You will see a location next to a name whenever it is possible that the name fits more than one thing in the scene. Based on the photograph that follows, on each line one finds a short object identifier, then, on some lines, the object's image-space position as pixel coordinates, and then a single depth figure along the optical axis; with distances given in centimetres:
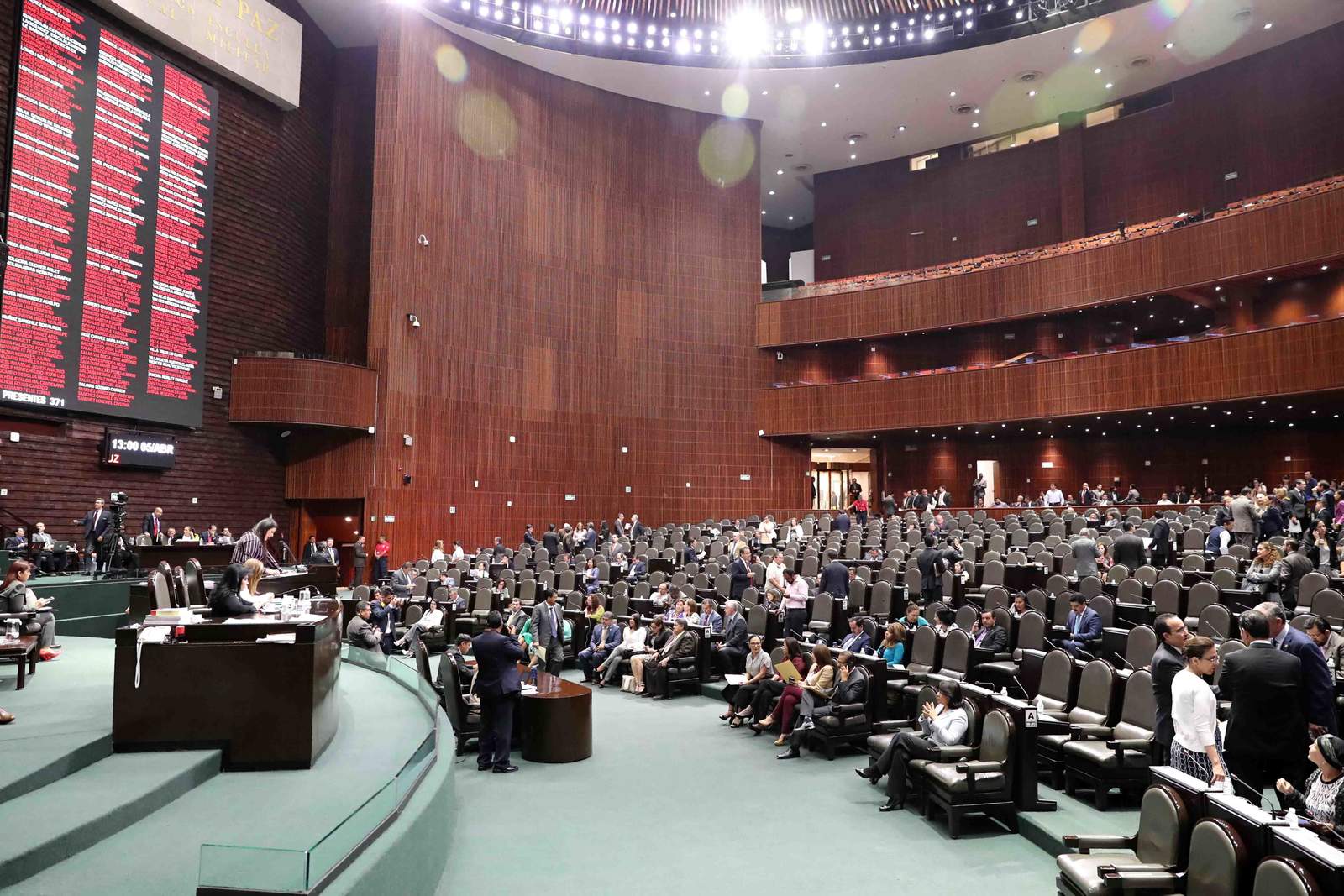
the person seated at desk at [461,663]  837
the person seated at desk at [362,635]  1041
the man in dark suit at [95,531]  1245
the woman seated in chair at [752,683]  899
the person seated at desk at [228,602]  604
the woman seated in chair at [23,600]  737
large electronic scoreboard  1266
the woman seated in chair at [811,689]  816
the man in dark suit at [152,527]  1404
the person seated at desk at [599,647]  1190
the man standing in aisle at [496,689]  761
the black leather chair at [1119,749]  576
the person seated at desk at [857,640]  882
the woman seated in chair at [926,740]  626
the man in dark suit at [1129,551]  1108
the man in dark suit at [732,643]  1066
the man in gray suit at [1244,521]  1211
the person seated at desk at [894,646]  855
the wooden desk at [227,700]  500
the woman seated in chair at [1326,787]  384
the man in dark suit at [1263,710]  445
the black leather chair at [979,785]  567
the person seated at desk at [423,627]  1226
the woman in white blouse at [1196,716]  441
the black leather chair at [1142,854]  372
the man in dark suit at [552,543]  1884
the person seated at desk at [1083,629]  833
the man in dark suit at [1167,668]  520
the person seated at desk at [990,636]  855
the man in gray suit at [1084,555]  1101
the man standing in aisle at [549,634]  1023
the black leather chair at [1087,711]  628
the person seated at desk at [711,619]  1141
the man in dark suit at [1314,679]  454
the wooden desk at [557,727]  779
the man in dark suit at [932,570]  1127
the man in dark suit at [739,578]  1316
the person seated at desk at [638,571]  1540
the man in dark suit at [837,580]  1191
